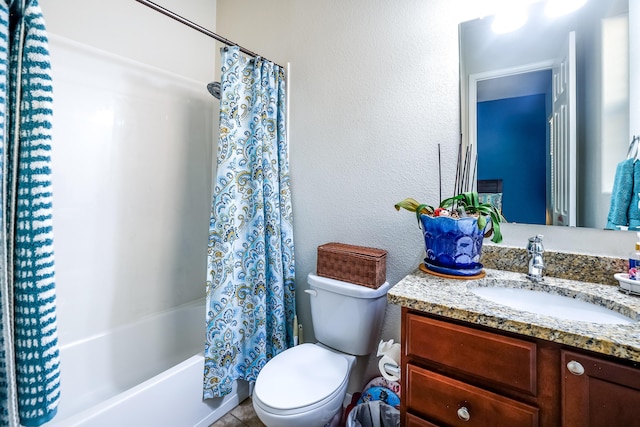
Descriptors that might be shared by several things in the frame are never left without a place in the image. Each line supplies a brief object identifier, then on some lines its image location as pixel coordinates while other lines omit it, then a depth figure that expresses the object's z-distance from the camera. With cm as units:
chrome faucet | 106
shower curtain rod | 127
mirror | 105
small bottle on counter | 92
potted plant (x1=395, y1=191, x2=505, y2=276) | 108
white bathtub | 118
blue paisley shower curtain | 146
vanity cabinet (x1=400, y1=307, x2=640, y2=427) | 65
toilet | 108
